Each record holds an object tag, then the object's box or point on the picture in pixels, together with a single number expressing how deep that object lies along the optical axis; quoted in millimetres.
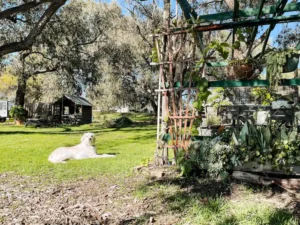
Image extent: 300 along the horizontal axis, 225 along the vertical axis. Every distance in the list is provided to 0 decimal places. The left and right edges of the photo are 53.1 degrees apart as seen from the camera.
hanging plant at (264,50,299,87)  4168
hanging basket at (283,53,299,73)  4254
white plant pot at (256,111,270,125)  5539
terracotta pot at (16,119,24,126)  22203
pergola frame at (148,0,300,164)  4781
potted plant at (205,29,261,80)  4637
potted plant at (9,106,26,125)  21578
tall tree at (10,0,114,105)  16527
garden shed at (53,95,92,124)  24125
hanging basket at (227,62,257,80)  4625
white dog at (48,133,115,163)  6781
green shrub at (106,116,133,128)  20075
